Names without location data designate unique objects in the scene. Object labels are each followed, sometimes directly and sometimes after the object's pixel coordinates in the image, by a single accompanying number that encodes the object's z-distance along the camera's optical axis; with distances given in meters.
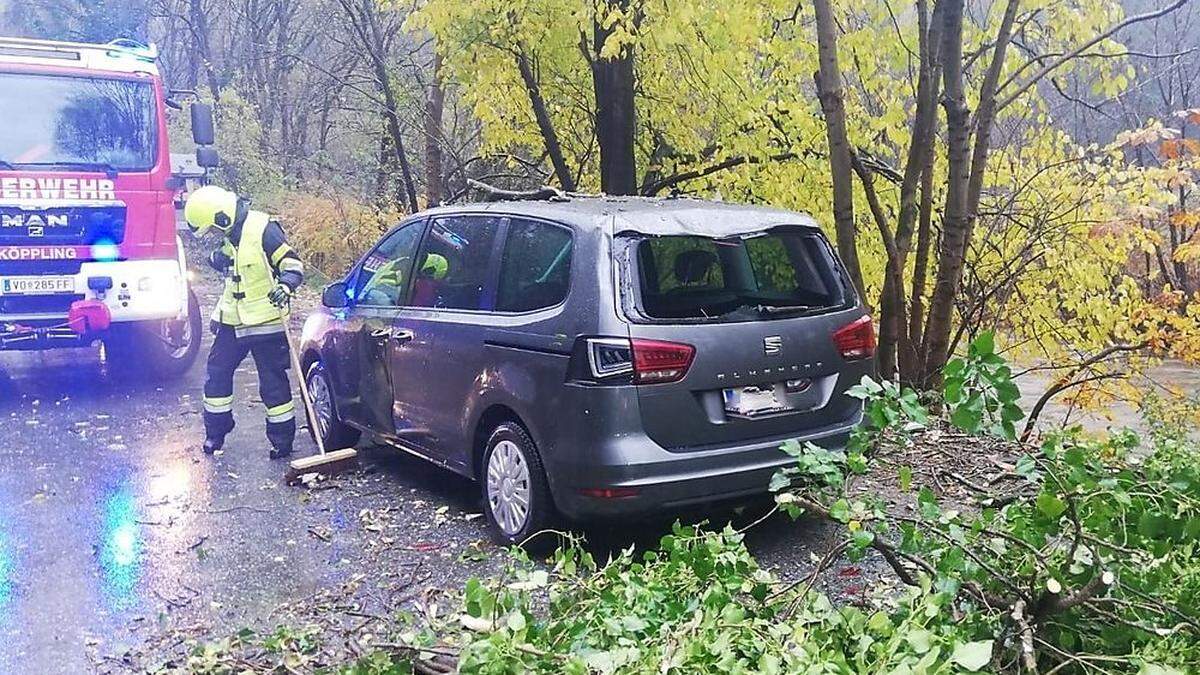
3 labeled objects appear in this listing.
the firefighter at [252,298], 6.50
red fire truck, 8.51
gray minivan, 4.29
